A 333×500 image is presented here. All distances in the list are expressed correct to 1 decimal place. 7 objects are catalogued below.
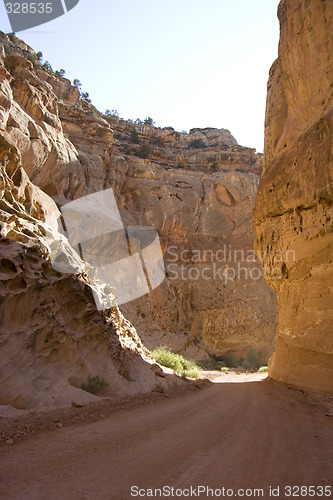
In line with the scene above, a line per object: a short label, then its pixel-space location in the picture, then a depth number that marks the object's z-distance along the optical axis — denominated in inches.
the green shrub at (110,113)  1828.5
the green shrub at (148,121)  1900.8
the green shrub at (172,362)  517.7
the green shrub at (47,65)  1626.4
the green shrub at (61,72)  1676.7
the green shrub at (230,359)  1010.7
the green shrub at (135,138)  1549.0
